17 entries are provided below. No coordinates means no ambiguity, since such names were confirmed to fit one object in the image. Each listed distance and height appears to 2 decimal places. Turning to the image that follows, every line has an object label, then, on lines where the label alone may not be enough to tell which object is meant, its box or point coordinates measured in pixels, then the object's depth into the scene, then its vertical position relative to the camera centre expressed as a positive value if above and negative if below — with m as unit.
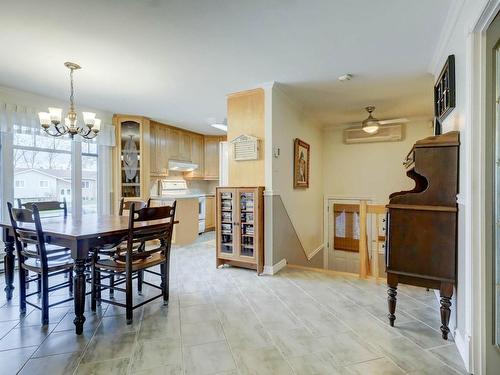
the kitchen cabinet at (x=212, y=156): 6.91 +0.79
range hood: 5.82 +0.48
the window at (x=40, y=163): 3.77 +0.37
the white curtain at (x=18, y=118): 3.53 +0.96
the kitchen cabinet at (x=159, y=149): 5.40 +0.78
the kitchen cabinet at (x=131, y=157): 4.95 +0.56
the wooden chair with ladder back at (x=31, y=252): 2.11 -0.54
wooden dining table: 2.04 -0.42
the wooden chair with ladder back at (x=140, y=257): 2.20 -0.64
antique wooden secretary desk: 1.96 -0.31
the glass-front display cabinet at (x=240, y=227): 3.46 -0.54
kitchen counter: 5.02 -0.20
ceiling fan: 4.47 +1.05
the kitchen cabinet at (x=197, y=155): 6.57 +0.80
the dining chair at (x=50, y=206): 2.66 -0.22
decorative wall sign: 3.61 +0.54
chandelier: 2.73 +0.73
